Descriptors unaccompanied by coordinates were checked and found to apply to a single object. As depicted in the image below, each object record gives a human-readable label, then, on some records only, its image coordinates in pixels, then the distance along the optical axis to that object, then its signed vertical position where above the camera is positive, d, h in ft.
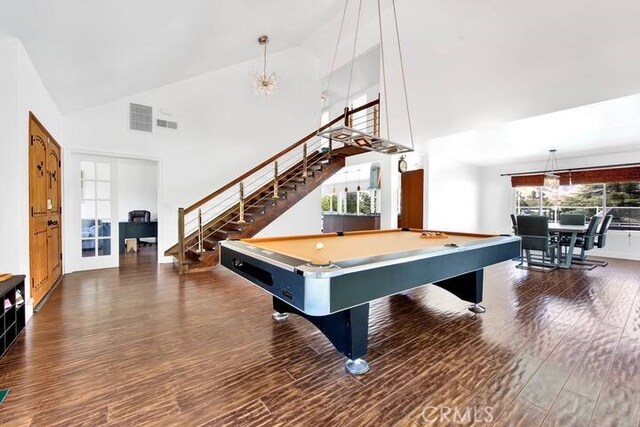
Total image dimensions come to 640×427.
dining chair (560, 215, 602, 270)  17.53 -1.97
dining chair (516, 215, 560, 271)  16.70 -1.78
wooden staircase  16.36 +0.26
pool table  4.99 -1.27
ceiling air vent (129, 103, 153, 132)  17.24 +5.19
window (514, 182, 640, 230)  21.86 +0.60
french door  15.88 -0.44
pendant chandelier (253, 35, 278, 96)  18.90 +8.20
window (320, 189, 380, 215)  37.32 +0.68
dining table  17.15 -1.42
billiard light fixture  9.72 +2.42
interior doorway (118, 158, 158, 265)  25.13 +0.60
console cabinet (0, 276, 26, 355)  6.83 -2.72
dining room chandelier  20.40 +3.03
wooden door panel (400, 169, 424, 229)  23.85 +0.72
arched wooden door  9.97 -0.21
